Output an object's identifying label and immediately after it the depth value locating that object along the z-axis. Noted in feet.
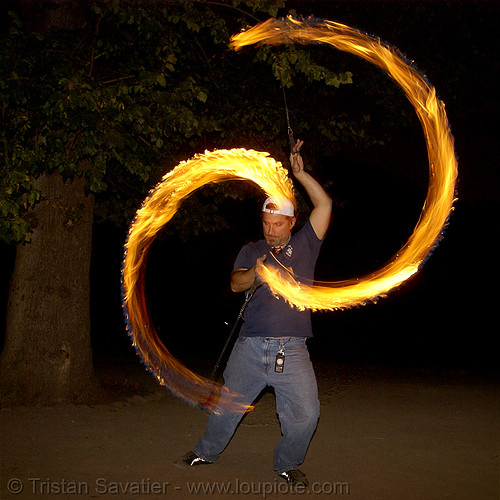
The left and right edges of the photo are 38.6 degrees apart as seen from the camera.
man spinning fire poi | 18.54
